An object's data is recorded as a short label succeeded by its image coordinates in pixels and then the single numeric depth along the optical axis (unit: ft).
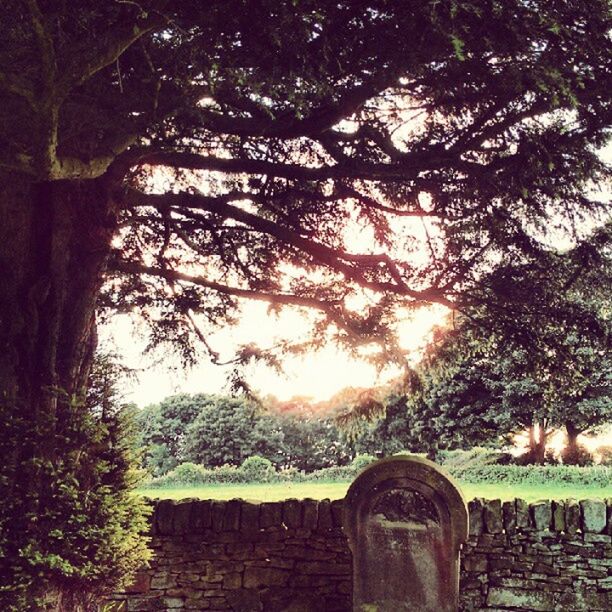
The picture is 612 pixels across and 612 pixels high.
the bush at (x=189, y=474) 61.52
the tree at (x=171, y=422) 111.24
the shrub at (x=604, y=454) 86.99
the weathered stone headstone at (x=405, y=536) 21.26
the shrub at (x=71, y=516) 14.52
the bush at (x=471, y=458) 70.69
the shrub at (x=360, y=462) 68.22
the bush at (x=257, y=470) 59.99
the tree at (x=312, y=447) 107.86
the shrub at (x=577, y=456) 89.20
